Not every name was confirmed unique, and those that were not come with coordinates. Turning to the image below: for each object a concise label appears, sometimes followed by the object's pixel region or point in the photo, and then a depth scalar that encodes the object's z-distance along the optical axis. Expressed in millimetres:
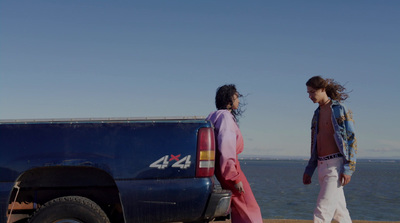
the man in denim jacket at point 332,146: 5023
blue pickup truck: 4238
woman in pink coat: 4652
